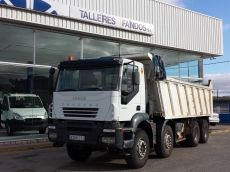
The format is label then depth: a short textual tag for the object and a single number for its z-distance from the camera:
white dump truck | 5.96
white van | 9.82
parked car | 15.05
